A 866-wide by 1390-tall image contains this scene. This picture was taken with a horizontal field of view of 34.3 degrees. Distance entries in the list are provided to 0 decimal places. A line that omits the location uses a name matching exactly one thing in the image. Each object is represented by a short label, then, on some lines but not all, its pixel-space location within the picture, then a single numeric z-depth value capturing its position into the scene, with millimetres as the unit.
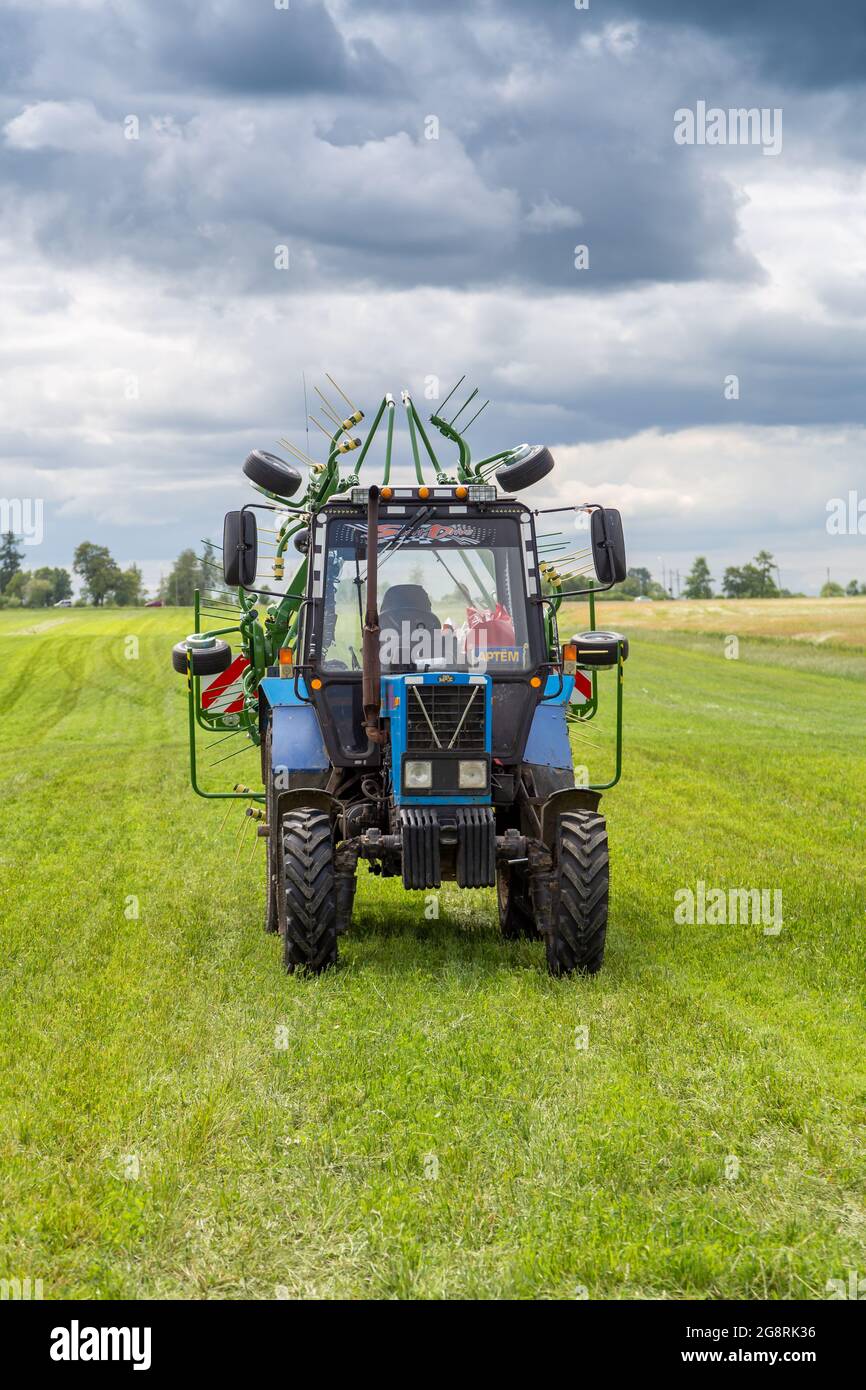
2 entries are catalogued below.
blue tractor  7961
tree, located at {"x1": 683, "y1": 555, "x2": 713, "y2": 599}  155875
